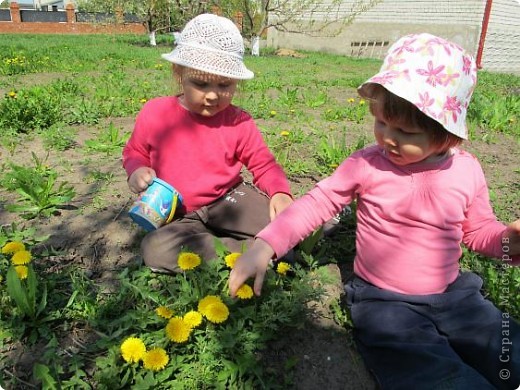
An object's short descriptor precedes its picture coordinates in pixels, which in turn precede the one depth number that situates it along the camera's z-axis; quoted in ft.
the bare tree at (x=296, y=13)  48.52
